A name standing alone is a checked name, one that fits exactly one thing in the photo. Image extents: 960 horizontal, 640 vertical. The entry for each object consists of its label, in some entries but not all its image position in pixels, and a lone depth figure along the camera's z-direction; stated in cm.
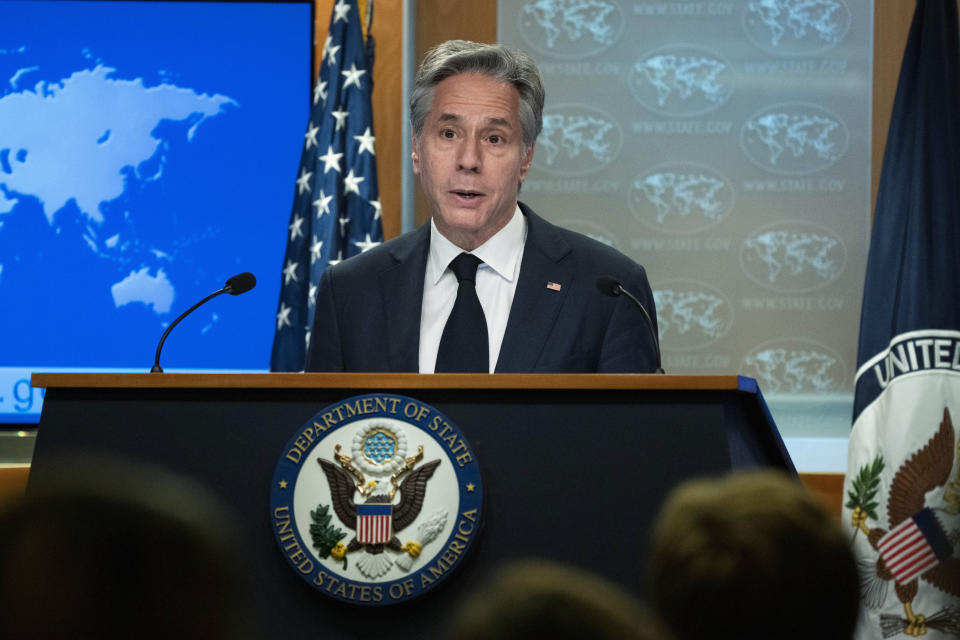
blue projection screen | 992
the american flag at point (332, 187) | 908
